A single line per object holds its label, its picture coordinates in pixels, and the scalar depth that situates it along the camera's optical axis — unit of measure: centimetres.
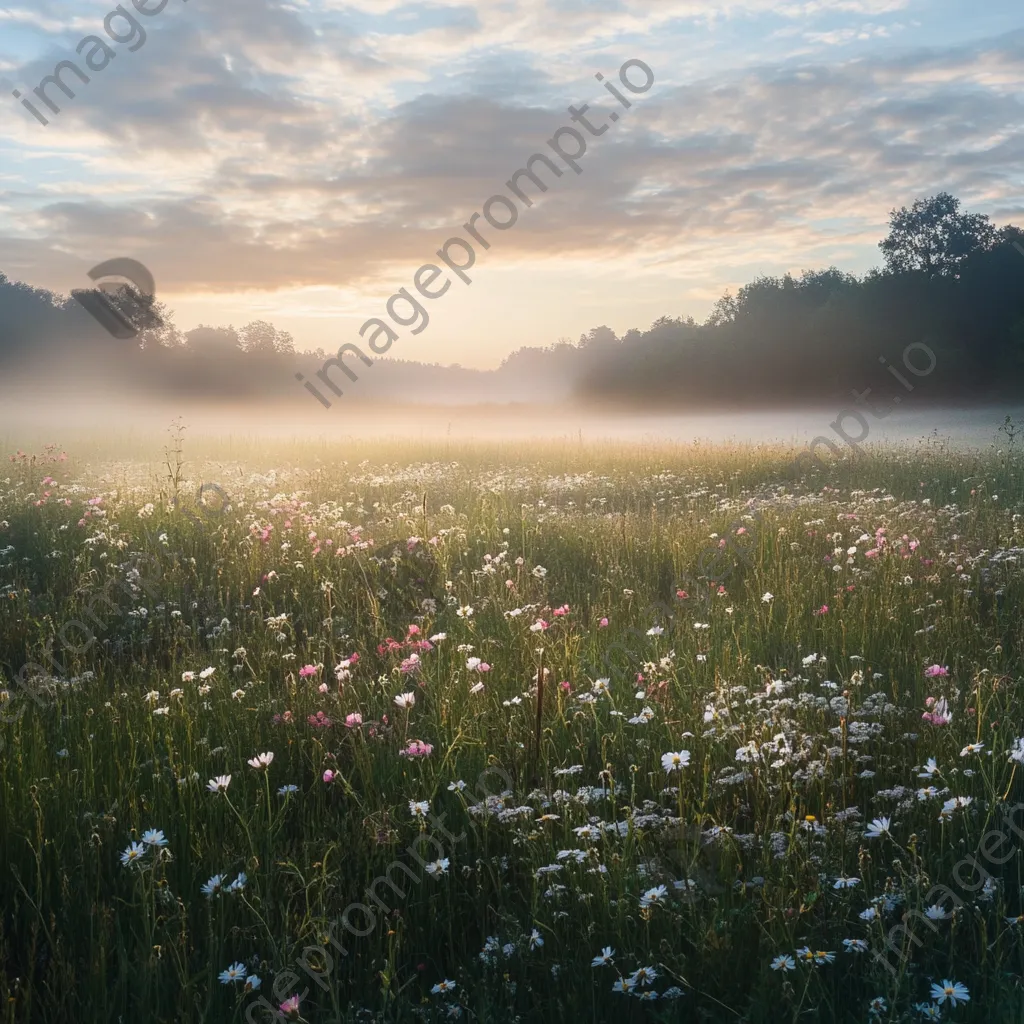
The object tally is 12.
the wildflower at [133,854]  234
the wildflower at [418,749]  292
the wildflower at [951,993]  178
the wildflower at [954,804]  230
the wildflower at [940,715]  299
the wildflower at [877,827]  225
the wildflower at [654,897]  214
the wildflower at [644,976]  194
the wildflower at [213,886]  225
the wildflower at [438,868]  236
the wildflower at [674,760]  258
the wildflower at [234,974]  202
